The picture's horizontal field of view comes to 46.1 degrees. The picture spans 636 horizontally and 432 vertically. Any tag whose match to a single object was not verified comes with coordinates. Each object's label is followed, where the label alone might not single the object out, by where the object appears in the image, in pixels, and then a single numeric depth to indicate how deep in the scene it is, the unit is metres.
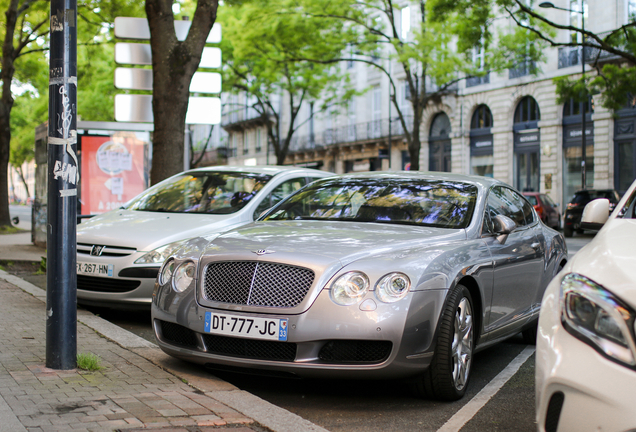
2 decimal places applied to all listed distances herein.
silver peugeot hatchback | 6.78
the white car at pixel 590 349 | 2.39
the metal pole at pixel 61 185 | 4.51
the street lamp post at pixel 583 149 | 26.07
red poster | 14.52
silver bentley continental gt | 4.06
